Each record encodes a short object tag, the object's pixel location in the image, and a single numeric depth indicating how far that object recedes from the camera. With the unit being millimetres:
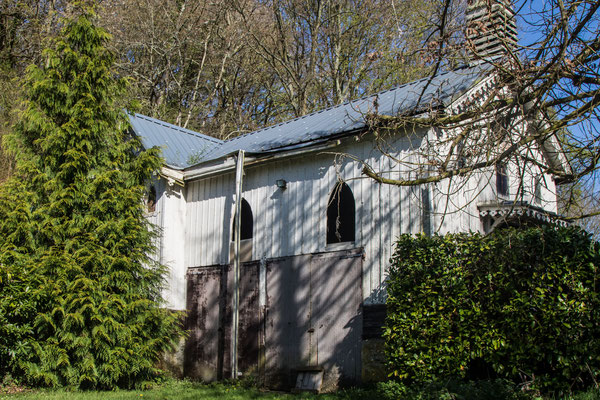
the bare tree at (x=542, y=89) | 5434
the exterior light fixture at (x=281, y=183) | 12258
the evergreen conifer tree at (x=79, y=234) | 10578
